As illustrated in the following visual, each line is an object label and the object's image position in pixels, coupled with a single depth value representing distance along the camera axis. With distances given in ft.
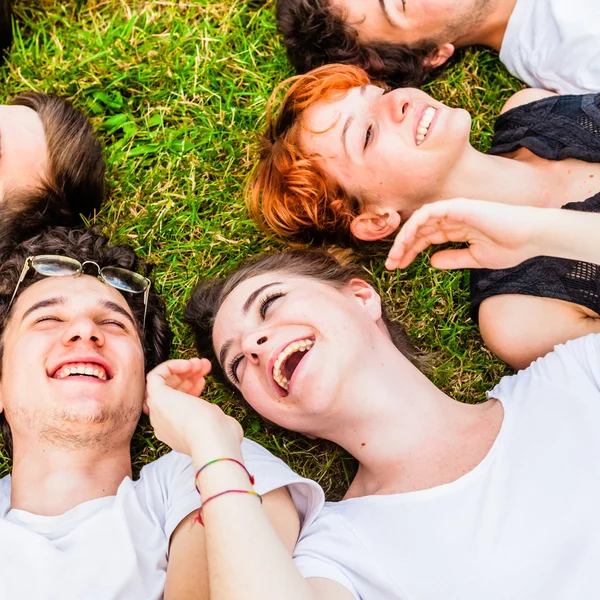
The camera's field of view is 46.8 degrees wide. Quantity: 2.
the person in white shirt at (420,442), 9.67
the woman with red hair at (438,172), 12.12
